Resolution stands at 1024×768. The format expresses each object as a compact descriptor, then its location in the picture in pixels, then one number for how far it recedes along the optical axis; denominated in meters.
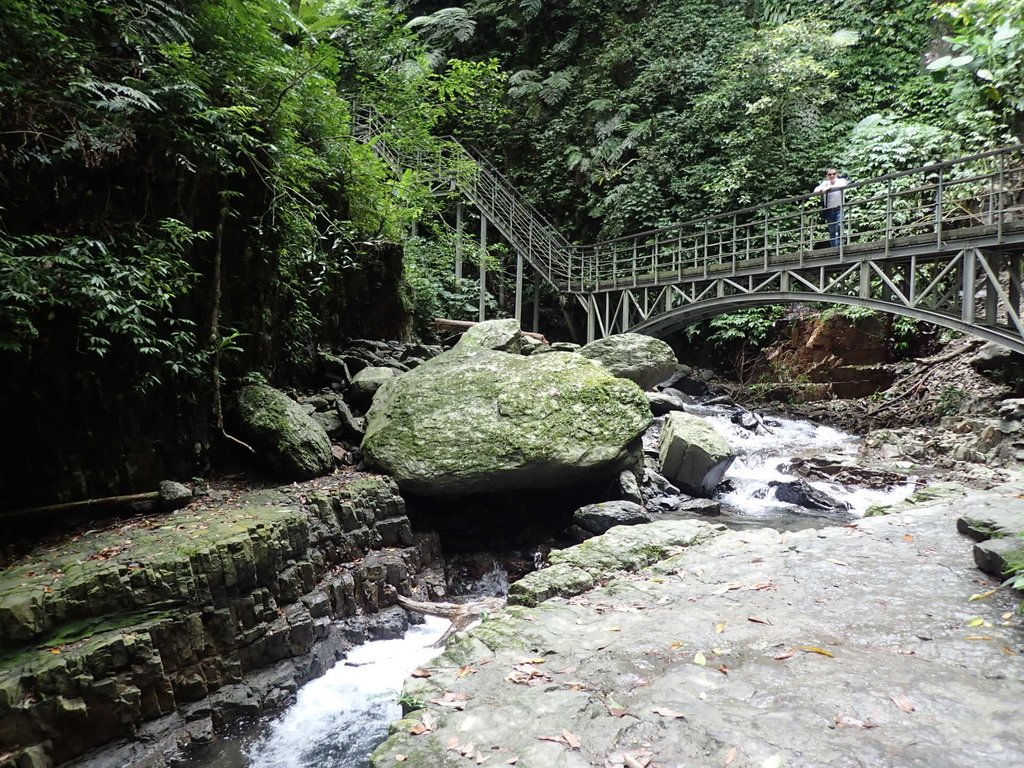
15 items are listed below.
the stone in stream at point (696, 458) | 8.57
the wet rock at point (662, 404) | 11.60
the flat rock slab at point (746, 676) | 2.30
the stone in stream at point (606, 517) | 6.86
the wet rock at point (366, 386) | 7.67
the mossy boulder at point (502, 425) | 6.34
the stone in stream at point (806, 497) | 8.32
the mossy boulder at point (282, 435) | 5.82
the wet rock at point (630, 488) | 7.67
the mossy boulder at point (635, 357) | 11.25
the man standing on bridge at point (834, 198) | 11.01
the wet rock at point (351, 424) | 7.07
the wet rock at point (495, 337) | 9.58
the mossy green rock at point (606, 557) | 4.31
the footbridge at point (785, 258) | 8.92
